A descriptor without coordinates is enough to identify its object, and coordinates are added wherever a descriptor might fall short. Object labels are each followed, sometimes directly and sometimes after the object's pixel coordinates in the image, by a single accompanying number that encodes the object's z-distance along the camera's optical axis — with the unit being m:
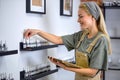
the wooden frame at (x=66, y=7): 2.87
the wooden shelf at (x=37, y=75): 2.06
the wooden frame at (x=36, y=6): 2.14
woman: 2.00
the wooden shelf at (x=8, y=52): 1.66
